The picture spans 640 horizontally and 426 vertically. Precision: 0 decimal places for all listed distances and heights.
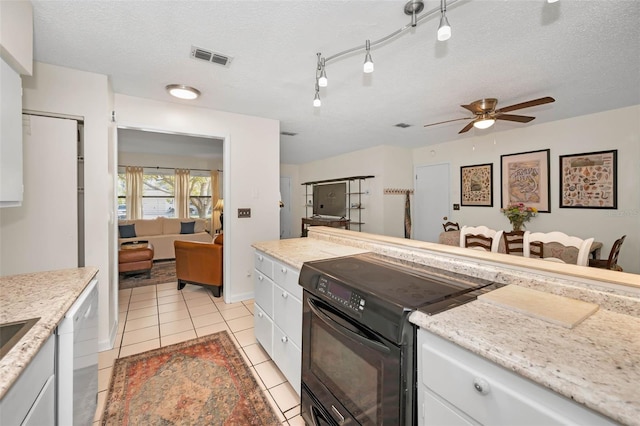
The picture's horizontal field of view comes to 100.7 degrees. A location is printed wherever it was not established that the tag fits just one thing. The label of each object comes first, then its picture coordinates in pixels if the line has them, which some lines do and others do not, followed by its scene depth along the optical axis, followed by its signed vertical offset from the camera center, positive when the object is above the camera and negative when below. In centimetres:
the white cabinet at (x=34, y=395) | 68 -54
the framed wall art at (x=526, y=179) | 379 +45
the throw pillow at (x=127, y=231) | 535 -42
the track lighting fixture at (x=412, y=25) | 120 +113
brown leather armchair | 349 -72
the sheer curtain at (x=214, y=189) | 703 +56
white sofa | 546 -51
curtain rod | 643 +106
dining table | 266 -45
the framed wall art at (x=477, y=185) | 439 +42
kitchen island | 56 -37
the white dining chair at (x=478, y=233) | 328 -32
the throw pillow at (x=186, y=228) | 603 -41
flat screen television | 610 +25
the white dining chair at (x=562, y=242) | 242 -34
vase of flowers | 388 -7
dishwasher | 102 -65
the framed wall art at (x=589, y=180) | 323 +37
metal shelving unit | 571 +22
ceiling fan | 266 +100
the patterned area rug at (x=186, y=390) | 158 -122
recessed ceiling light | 251 +115
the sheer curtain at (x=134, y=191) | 618 +45
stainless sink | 77 -39
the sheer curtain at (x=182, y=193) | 670 +44
